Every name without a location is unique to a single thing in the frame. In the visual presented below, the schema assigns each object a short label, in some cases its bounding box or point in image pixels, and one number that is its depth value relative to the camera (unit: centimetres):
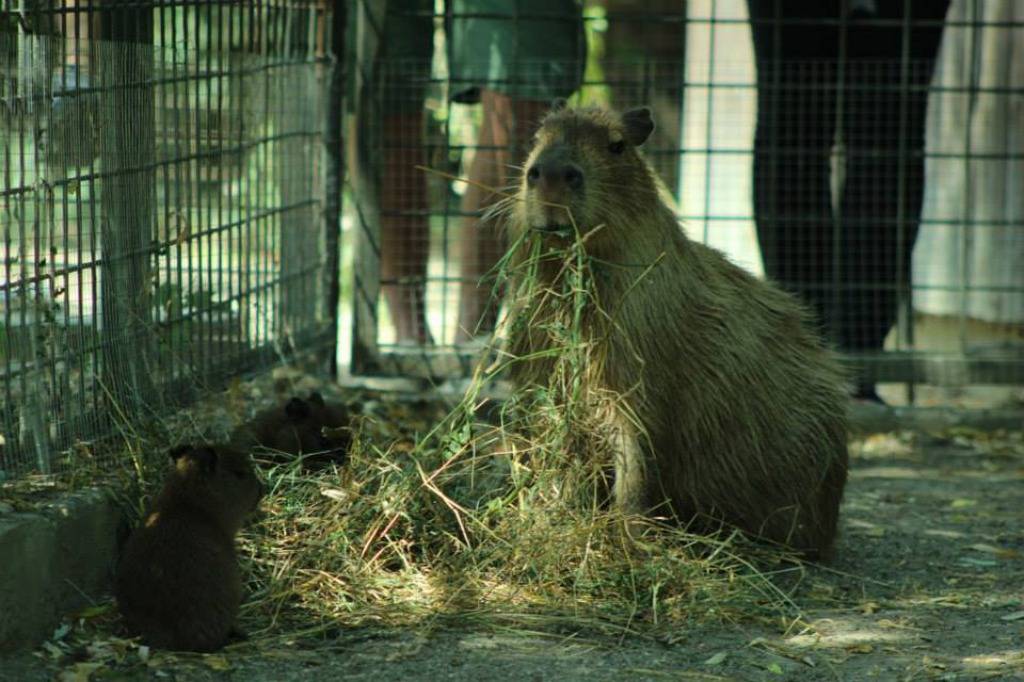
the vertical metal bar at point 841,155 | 1384
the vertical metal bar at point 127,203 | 934
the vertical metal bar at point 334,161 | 1384
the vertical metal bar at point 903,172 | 1407
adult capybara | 950
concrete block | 759
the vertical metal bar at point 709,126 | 1387
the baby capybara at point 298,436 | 1027
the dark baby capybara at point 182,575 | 770
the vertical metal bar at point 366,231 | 1407
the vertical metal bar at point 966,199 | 1404
